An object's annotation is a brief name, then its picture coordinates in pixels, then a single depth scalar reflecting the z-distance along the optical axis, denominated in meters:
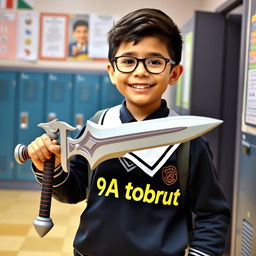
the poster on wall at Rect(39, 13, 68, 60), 5.08
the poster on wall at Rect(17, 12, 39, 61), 5.06
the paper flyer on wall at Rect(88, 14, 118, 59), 5.09
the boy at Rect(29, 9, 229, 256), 1.00
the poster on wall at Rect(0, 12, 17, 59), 5.06
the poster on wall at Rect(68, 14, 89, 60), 5.10
